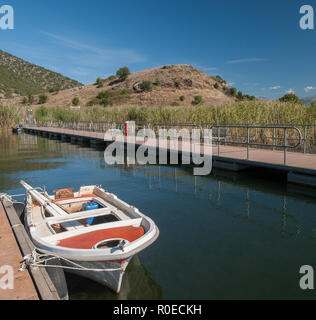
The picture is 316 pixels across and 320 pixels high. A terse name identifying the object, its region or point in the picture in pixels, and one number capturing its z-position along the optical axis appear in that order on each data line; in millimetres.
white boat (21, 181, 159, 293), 3531
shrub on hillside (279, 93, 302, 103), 32241
